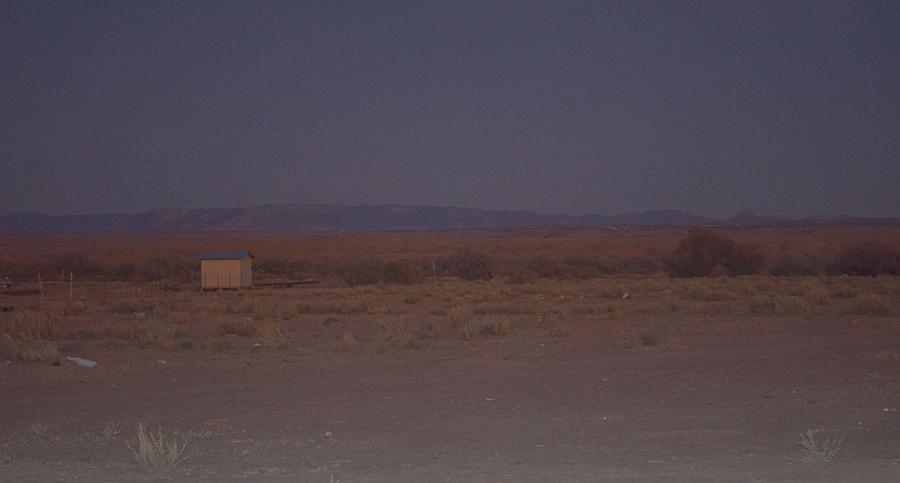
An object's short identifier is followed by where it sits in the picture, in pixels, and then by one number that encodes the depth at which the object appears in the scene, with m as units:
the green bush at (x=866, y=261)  65.81
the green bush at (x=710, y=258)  64.81
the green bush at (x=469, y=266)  69.62
